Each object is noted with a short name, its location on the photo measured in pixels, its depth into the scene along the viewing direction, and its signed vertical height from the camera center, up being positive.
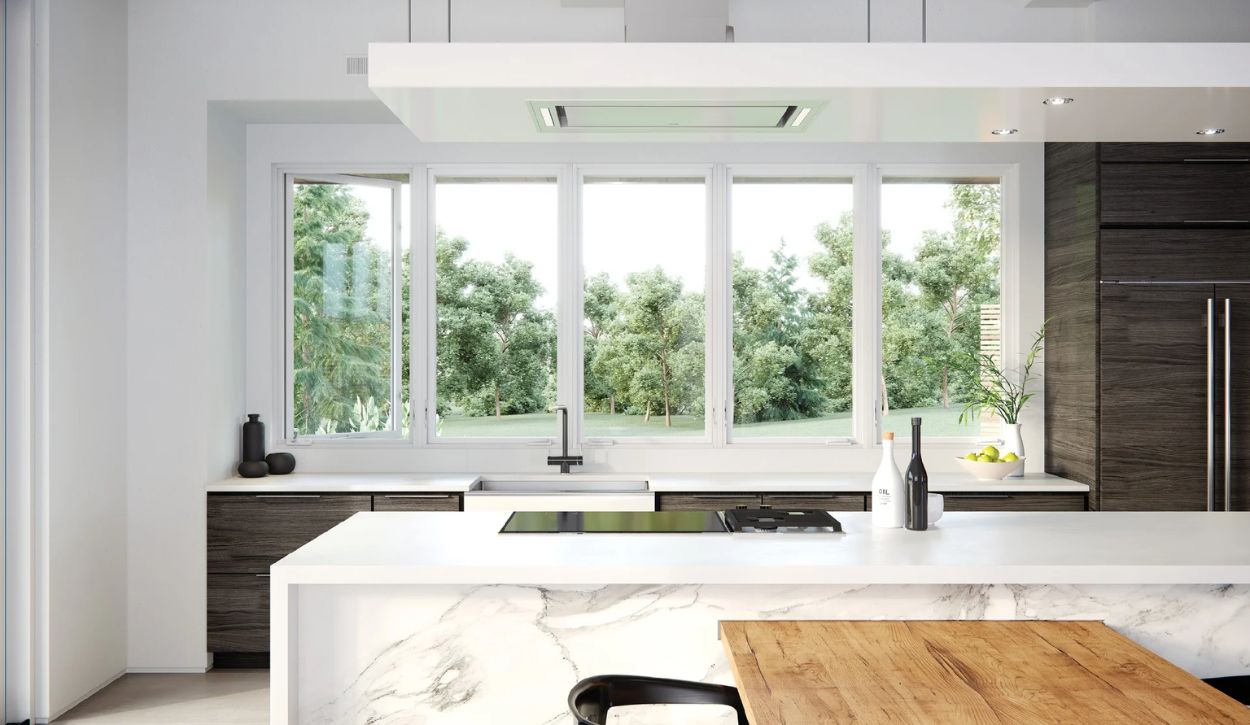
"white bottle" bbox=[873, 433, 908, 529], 2.65 -0.38
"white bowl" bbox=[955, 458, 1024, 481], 4.24 -0.48
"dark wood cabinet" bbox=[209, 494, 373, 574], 4.11 -0.69
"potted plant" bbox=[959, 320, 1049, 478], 4.49 -0.13
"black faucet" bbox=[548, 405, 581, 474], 4.53 -0.44
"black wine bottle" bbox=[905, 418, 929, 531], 2.60 -0.36
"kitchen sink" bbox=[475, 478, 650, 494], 4.36 -0.57
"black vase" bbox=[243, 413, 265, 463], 4.48 -0.35
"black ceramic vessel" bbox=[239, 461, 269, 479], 4.36 -0.48
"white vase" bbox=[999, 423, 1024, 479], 4.45 -0.36
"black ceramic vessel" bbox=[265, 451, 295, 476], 4.50 -0.46
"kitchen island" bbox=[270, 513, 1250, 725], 2.37 -0.65
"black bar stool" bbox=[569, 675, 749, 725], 1.97 -0.70
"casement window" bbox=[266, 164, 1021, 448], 4.74 +0.32
